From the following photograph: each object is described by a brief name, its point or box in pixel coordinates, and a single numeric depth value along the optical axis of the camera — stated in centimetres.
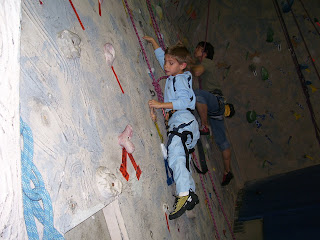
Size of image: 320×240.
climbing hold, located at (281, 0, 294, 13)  384
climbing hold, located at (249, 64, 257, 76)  399
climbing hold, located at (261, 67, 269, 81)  390
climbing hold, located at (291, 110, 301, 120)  382
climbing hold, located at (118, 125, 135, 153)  101
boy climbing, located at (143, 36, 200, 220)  137
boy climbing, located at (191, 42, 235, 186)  234
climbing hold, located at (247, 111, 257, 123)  397
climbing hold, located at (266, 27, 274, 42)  389
